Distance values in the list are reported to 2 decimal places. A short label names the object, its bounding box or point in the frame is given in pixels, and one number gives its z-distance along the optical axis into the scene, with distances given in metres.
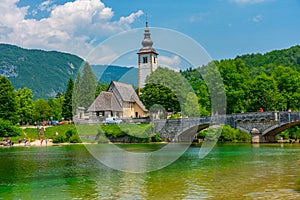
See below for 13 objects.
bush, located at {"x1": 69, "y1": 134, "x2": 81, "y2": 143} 61.81
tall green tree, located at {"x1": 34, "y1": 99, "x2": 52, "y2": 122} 96.06
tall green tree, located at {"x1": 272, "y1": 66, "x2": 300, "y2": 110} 64.19
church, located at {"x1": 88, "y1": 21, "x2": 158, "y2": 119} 73.25
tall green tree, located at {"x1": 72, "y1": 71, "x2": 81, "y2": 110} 70.41
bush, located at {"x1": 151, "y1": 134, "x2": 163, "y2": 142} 60.38
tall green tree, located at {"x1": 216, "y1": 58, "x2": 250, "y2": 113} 64.06
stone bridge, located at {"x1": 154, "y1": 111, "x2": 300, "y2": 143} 49.53
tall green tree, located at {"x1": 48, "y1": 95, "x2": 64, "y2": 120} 111.56
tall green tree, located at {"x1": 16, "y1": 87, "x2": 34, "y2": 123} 83.50
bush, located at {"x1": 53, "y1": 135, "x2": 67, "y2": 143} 62.27
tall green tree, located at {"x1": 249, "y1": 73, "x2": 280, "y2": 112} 64.38
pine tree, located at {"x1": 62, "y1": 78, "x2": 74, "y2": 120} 80.29
